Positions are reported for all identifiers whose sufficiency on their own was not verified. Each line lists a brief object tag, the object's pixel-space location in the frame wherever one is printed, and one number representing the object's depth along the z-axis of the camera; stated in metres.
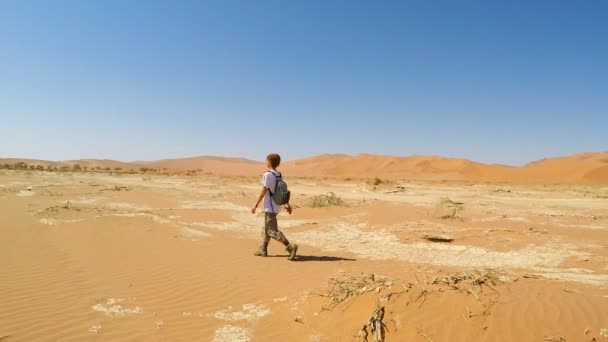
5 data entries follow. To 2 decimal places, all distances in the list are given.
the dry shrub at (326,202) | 15.80
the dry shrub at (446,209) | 12.78
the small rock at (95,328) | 3.91
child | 6.45
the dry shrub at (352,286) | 4.35
